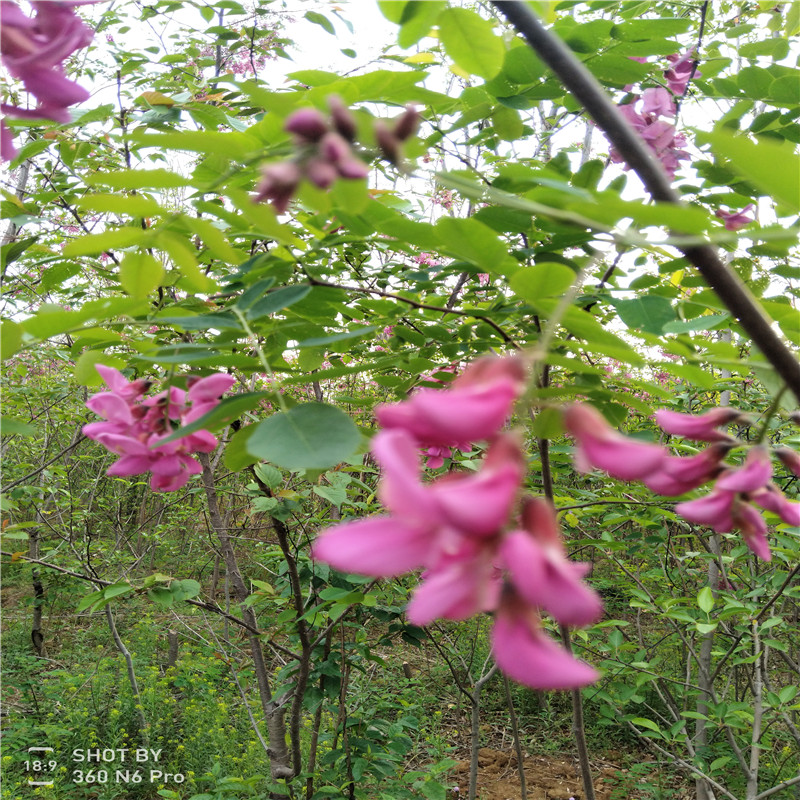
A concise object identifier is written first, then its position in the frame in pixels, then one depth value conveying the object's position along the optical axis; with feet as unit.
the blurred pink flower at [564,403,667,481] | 0.48
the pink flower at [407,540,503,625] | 0.44
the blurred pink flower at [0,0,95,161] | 0.69
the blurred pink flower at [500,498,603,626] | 0.41
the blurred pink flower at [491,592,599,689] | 0.42
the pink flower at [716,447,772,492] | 0.62
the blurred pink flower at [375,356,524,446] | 0.44
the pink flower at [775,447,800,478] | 0.69
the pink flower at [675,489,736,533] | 0.62
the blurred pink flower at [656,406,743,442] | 0.68
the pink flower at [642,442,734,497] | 0.63
